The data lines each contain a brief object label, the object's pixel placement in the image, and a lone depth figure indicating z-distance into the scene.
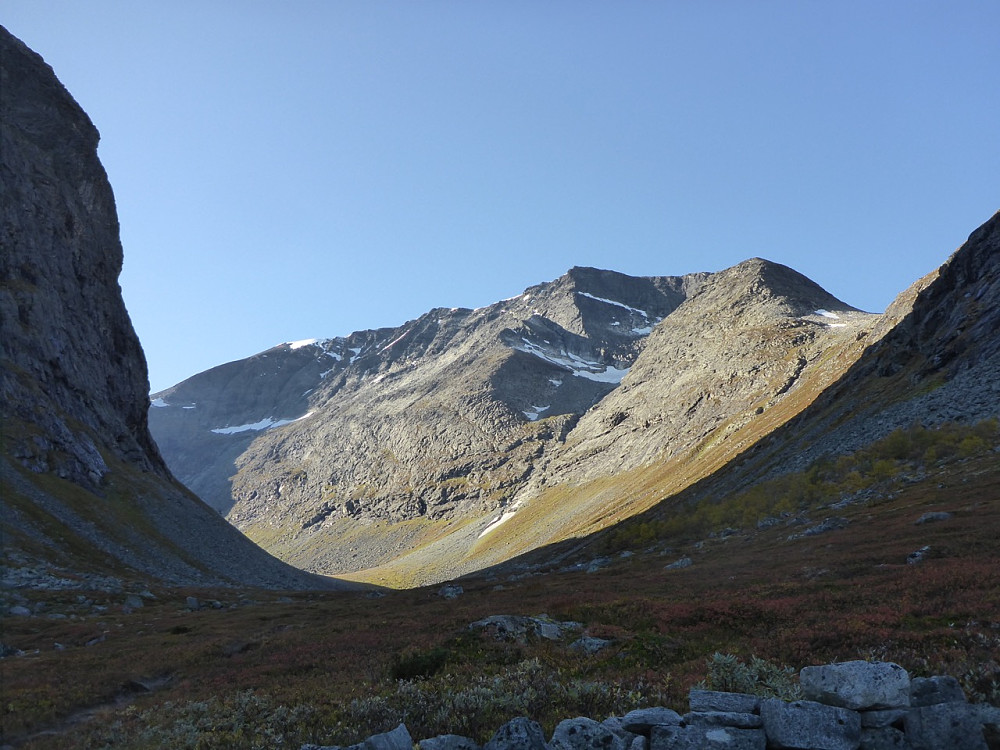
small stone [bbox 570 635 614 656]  18.31
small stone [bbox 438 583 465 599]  49.84
